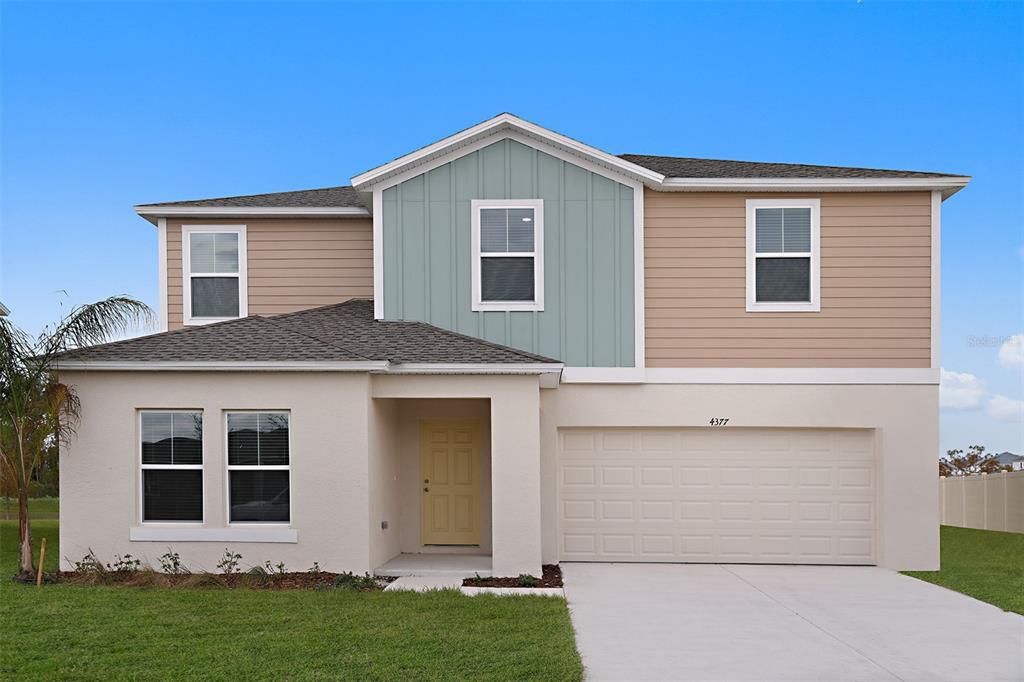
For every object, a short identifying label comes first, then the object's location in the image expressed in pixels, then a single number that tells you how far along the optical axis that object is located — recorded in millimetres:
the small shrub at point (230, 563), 11180
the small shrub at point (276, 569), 11148
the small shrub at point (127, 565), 11156
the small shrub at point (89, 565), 11125
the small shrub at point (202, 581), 10609
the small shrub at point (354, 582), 10508
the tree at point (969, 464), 33406
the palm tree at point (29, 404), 10953
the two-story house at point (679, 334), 13320
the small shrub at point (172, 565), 11109
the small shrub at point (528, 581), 11145
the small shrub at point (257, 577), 10742
